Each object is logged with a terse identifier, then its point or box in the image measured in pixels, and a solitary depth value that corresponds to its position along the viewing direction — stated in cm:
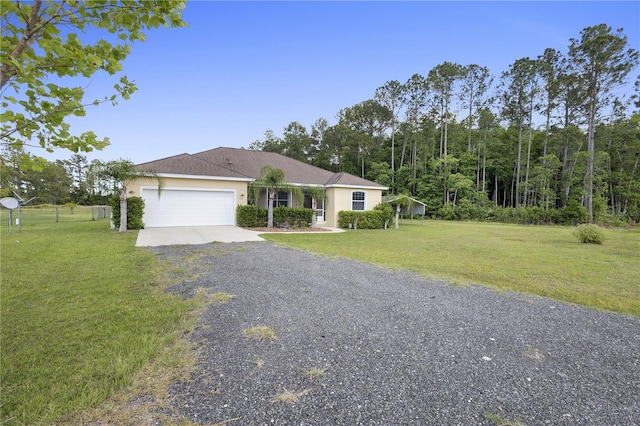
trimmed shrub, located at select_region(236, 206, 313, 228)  1538
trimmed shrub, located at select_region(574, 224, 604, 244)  1210
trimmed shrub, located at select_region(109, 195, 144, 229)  1302
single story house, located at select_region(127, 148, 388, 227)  1438
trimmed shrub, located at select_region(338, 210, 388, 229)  1742
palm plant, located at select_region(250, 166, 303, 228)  1492
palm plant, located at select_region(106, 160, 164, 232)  1220
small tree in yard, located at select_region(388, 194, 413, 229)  1784
